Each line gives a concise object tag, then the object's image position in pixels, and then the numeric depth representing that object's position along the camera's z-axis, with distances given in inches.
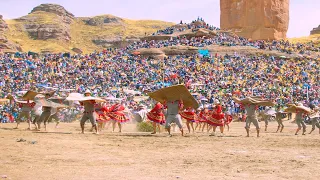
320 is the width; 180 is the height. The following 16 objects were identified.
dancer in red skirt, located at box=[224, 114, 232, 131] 847.4
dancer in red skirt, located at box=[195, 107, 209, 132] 807.6
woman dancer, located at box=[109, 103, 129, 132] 770.7
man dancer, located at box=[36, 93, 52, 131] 708.0
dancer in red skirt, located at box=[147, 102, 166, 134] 690.8
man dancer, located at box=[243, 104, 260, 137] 665.6
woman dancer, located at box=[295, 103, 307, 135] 756.6
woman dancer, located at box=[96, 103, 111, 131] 758.5
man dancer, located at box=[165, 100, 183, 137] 639.8
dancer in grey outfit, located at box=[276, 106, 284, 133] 847.1
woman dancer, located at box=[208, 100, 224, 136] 720.3
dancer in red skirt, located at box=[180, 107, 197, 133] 773.3
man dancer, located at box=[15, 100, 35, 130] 743.7
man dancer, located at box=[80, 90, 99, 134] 664.4
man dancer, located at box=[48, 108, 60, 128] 739.1
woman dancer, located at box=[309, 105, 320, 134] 785.6
